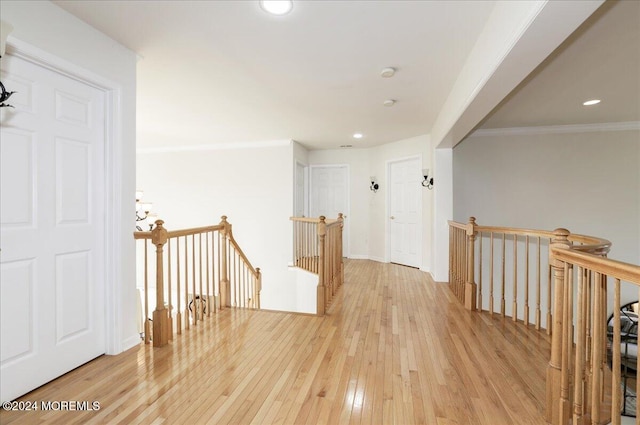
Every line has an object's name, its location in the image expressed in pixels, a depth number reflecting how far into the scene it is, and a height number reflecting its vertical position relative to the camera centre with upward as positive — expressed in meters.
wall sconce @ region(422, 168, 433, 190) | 4.68 +0.52
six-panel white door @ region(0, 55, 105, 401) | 1.64 -0.11
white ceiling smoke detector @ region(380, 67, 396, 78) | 2.55 +1.29
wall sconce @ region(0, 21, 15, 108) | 1.33 +0.86
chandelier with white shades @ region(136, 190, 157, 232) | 4.04 -0.01
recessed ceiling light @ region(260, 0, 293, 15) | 1.73 +1.29
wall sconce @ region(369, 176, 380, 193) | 5.95 +0.53
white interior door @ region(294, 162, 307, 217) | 5.60 +0.40
